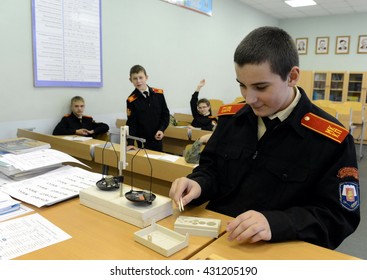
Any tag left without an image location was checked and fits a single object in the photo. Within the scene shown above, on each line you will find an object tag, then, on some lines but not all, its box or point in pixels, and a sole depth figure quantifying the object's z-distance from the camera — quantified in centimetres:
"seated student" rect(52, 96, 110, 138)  344
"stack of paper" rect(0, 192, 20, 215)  108
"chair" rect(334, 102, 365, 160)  548
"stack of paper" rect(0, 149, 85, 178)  141
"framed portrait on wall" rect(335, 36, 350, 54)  776
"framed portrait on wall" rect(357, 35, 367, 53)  753
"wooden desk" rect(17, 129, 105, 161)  257
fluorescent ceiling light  686
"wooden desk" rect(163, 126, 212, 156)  362
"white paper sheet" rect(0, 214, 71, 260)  85
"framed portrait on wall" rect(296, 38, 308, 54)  833
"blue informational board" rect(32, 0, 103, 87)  332
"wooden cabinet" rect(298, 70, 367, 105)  752
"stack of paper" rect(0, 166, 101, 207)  119
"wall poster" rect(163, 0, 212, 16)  507
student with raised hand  432
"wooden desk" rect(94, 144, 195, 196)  206
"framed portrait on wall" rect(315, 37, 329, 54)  805
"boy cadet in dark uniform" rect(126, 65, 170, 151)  334
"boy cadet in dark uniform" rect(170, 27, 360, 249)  95
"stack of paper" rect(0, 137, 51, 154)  168
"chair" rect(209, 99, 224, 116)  589
